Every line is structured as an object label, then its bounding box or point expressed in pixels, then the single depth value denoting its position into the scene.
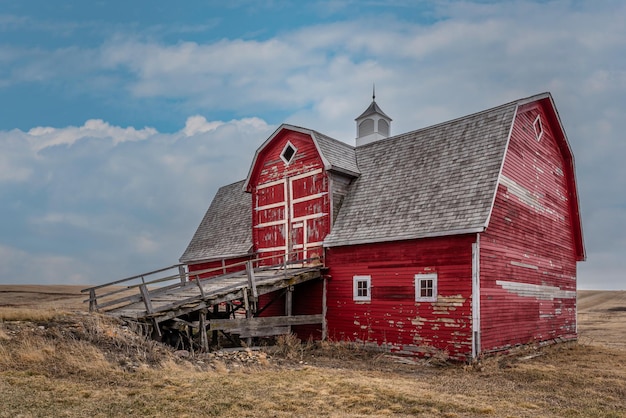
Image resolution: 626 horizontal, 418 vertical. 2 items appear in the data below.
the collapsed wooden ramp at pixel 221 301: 15.25
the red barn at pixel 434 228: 15.66
